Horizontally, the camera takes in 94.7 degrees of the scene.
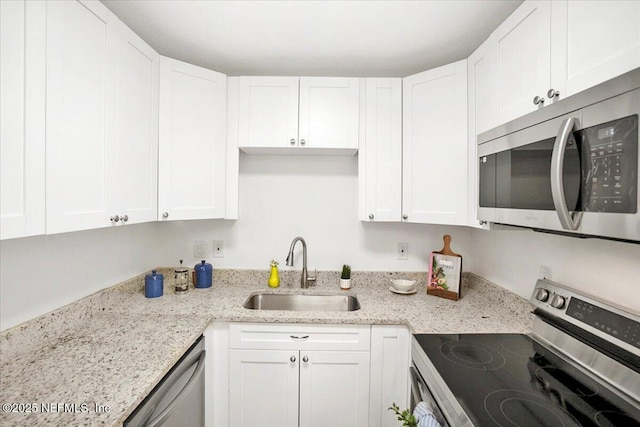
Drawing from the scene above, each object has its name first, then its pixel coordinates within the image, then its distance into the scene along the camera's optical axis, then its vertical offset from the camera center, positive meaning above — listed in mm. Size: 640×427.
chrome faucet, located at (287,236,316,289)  2055 -361
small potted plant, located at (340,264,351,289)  2049 -459
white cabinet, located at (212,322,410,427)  1567 -870
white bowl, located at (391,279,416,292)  1939 -474
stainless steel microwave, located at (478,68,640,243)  705 +142
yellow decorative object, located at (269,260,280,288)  2082 -469
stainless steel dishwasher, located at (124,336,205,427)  1011 -737
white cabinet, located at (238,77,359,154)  1849 +636
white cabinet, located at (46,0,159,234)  1003 +373
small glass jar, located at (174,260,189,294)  1962 -459
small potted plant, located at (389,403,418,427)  1001 -714
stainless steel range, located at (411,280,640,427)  879 -576
